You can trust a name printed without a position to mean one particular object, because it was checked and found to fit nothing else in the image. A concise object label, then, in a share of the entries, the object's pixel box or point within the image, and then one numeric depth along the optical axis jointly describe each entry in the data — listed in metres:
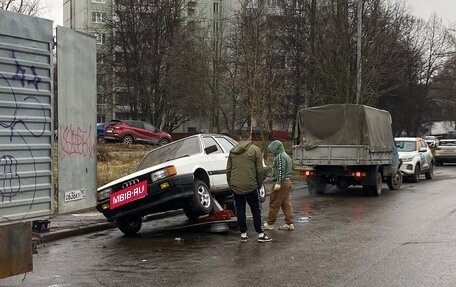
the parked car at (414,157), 21.16
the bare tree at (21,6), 37.68
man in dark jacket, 9.08
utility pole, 24.22
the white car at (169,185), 9.17
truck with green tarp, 16.02
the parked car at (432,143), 38.14
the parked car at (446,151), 32.78
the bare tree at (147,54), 43.88
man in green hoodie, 10.12
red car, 30.74
